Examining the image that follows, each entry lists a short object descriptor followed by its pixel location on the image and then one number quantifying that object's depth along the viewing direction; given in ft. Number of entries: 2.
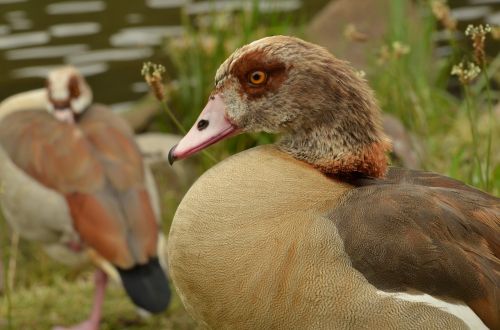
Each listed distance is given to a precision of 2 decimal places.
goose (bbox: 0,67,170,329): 35.70
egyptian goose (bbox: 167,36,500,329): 20.81
